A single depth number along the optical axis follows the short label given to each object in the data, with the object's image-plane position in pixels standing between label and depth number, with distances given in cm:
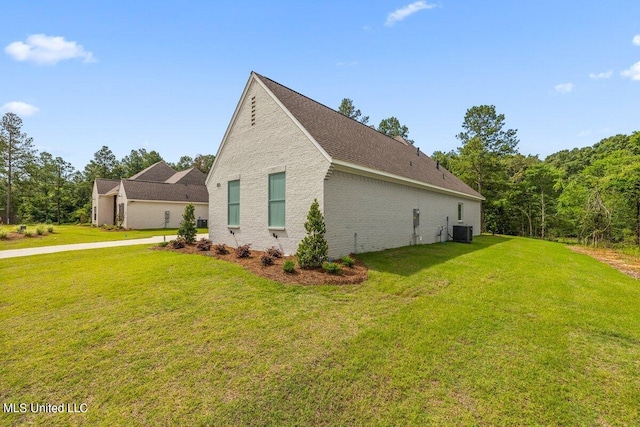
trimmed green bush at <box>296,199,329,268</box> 757
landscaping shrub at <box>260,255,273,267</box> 792
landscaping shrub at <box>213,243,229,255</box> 987
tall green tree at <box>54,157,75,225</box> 4066
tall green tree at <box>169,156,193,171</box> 6284
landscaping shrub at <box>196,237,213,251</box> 1074
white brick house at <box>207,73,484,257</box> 892
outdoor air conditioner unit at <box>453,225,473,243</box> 1599
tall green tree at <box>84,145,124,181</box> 4941
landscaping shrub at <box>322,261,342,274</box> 723
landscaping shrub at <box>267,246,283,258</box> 882
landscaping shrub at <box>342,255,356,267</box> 800
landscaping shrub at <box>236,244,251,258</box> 907
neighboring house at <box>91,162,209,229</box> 2447
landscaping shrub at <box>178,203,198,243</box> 1238
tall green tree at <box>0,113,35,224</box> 3469
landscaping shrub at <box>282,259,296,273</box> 715
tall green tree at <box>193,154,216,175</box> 5596
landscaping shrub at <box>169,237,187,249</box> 1139
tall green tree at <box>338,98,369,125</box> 3525
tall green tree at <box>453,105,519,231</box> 2812
